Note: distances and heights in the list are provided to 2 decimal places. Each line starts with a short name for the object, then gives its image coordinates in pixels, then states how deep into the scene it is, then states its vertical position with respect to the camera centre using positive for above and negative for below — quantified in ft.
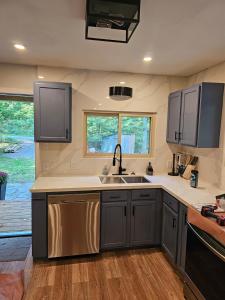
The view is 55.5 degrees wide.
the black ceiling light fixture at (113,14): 4.79 +2.68
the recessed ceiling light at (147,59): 8.51 +2.92
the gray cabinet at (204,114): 8.57 +0.74
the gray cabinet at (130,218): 9.09 -3.81
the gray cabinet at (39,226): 8.41 -3.87
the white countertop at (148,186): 7.77 -2.33
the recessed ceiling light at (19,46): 7.62 +2.92
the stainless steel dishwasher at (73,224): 8.48 -3.83
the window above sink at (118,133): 11.14 -0.15
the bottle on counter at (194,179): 9.04 -2.03
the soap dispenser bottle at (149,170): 11.16 -2.05
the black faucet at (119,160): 10.79 -1.56
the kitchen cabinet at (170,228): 8.21 -3.90
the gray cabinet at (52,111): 9.34 +0.75
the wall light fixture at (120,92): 8.12 +1.44
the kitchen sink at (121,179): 10.63 -2.48
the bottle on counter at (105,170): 10.99 -2.11
